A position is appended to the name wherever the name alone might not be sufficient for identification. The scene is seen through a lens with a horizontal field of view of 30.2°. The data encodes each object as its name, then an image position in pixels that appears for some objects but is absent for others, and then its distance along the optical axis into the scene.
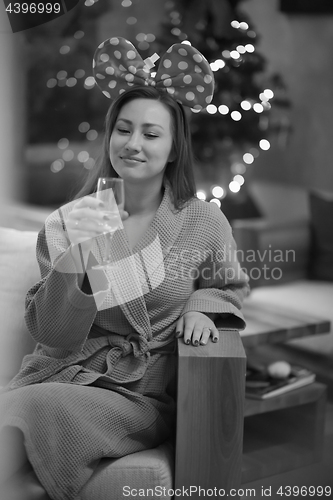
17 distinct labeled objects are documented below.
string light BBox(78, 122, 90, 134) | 4.29
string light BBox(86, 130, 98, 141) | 4.39
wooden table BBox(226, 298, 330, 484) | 1.79
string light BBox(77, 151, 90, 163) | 4.26
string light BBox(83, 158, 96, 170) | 3.95
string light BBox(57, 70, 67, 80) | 3.70
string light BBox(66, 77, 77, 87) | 3.81
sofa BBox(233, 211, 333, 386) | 2.42
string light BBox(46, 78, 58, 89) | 3.79
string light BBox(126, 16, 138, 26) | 3.76
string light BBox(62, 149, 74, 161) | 4.33
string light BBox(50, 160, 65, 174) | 4.24
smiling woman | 1.10
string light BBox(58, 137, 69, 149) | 4.36
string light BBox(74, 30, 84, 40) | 3.15
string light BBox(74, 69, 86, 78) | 3.68
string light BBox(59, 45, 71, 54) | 3.69
